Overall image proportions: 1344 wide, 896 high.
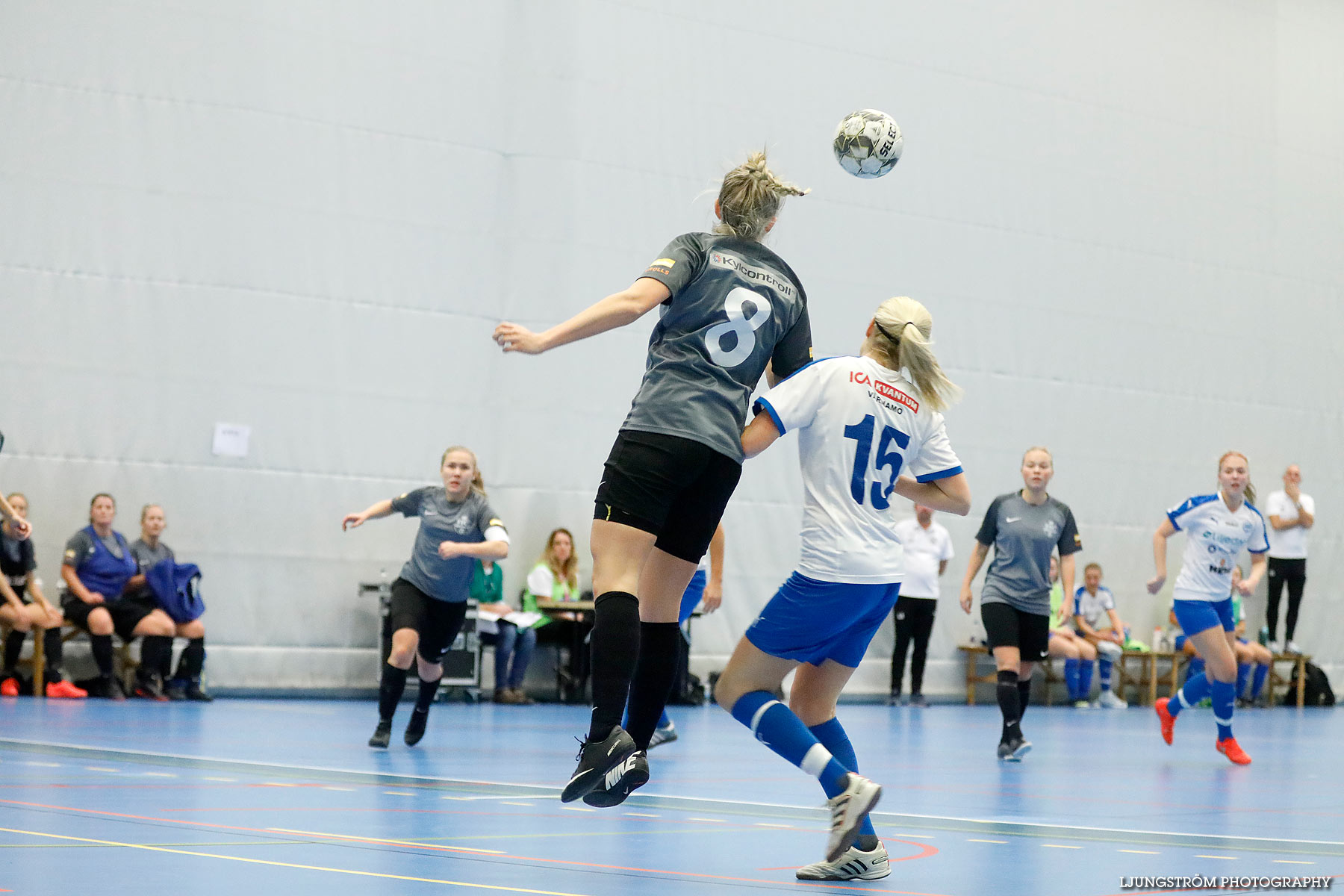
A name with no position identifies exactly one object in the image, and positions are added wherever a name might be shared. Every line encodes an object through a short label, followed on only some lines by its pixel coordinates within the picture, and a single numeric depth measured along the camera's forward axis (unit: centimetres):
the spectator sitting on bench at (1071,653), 1683
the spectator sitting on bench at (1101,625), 1748
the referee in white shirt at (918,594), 1616
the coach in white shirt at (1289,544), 1898
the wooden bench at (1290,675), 1897
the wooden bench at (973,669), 1706
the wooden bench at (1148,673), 1798
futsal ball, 708
